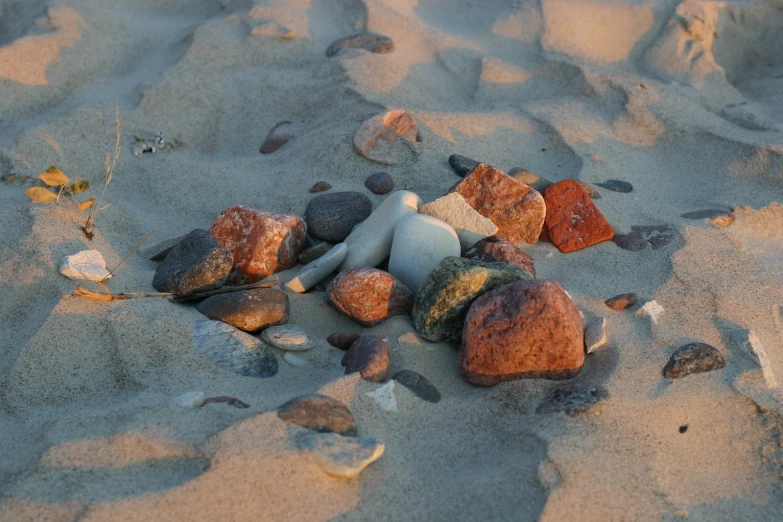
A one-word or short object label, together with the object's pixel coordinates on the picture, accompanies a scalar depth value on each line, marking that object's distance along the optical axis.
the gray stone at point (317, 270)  2.69
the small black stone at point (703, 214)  3.12
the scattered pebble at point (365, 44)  4.16
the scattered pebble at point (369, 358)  2.22
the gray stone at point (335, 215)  2.97
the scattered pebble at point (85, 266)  2.57
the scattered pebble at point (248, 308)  2.45
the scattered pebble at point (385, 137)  3.35
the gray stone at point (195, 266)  2.58
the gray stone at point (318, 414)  1.97
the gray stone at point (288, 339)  2.38
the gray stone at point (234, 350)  2.28
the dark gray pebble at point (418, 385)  2.22
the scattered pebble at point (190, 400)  2.05
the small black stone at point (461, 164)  3.28
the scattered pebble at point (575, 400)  2.09
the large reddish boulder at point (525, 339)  2.22
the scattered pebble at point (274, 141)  3.61
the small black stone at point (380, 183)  3.19
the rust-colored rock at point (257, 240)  2.75
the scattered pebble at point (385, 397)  2.14
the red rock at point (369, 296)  2.53
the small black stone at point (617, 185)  3.32
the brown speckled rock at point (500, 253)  2.68
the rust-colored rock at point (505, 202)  2.91
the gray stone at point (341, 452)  1.86
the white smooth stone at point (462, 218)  2.81
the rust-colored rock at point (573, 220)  2.93
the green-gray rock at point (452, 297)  2.40
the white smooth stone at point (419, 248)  2.67
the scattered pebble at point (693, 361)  2.28
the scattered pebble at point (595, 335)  2.35
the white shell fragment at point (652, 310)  2.50
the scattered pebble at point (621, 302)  2.56
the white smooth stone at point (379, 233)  2.77
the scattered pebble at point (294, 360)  2.35
